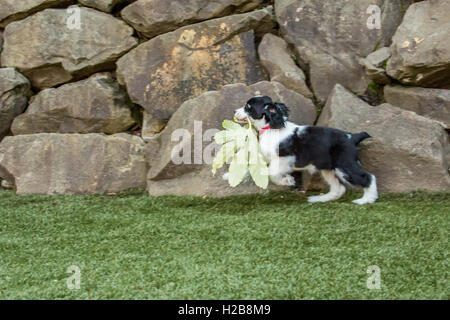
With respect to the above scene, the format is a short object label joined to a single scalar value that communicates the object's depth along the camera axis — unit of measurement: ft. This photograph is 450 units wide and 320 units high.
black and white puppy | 14.70
